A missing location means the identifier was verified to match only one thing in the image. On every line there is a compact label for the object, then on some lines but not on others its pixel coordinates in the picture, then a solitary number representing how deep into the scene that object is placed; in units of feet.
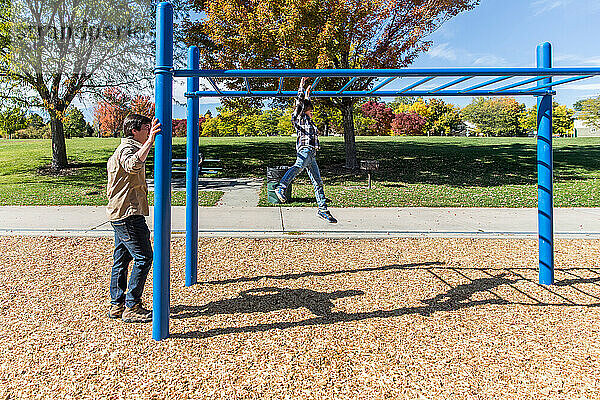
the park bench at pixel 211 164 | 66.97
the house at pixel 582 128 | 170.67
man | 12.46
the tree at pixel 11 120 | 53.42
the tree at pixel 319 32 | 45.78
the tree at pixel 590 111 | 160.35
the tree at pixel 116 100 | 60.49
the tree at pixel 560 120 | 170.30
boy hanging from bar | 16.78
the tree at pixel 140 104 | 63.62
